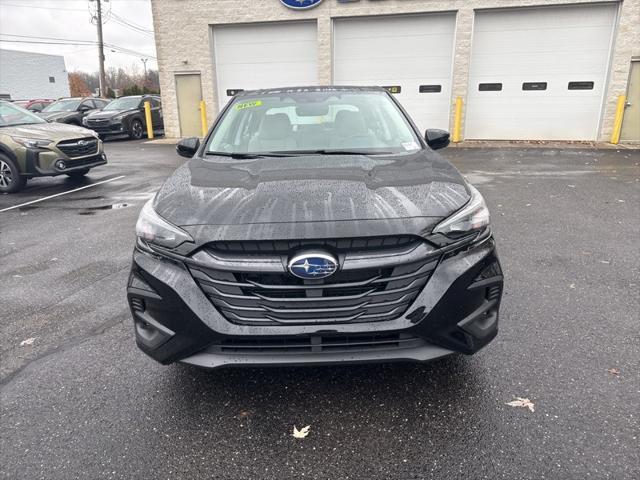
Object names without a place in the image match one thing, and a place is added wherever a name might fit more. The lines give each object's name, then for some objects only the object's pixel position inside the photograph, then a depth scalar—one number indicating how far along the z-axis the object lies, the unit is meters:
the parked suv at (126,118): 16.92
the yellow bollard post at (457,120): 14.27
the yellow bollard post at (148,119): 17.80
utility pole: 34.50
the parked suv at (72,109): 17.06
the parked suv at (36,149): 7.96
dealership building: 13.40
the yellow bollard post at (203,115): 16.12
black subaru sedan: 2.04
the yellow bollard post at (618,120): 13.38
